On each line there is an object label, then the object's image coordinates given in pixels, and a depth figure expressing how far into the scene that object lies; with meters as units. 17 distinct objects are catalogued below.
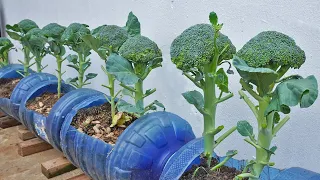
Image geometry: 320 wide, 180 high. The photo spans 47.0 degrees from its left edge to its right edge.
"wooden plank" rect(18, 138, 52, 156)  1.39
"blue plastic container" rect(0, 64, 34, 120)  1.40
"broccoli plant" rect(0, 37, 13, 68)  1.64
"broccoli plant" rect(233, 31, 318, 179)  0.56
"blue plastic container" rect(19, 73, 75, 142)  1.25
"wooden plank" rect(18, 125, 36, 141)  1.47
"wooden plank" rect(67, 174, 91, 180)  1.14
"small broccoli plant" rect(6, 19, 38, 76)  1.44
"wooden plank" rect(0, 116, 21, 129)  1.67
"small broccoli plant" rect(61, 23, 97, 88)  1.15
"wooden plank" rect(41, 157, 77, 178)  1.20
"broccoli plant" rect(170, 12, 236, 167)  0.69
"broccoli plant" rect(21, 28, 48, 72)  1.32
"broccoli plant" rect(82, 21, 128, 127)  0.97
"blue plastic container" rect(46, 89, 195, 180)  0.83
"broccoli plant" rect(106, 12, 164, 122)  0.85
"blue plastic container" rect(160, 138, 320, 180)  0.69
